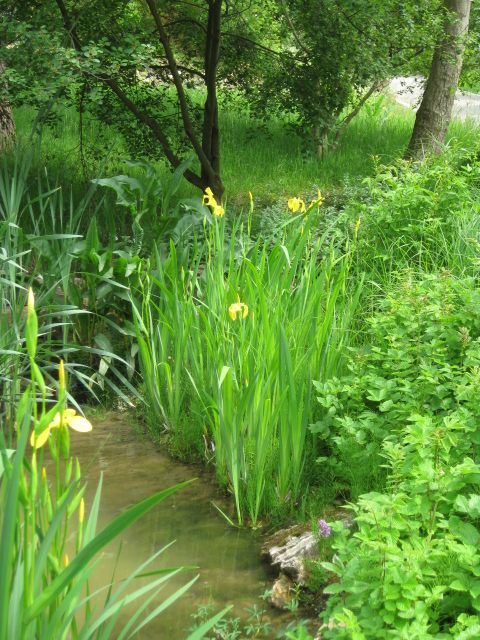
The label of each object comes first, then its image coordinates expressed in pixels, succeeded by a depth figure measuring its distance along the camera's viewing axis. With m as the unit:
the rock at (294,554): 2.90
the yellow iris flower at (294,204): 3.79
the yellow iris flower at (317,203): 3.78
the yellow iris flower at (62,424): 1.61
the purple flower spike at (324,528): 2.77
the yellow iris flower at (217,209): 3.66
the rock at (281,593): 2.82
